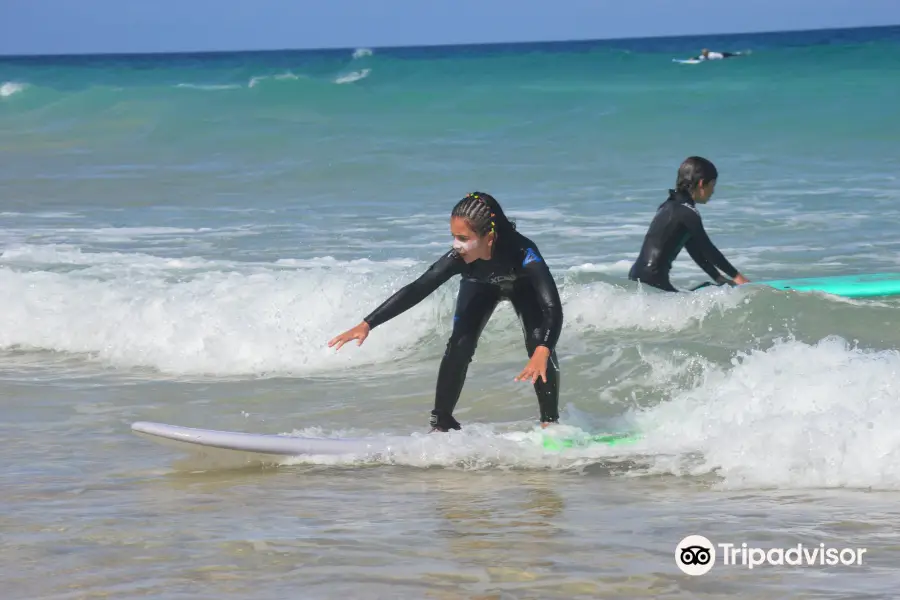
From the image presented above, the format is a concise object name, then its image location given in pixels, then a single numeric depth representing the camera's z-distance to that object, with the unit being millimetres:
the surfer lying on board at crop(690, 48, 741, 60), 88000
